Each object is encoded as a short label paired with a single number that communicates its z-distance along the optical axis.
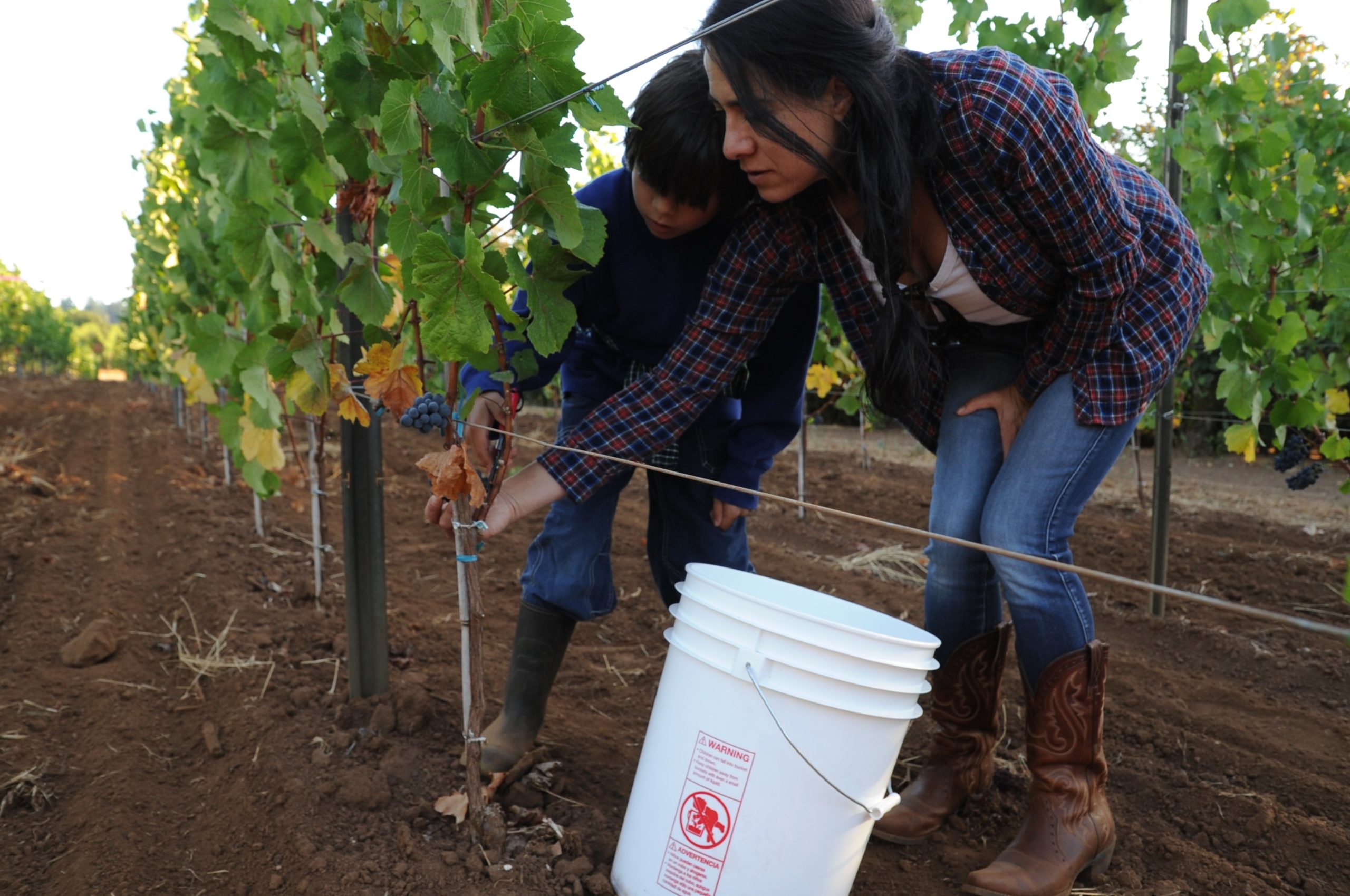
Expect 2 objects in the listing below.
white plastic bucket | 1.26
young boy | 1.67
